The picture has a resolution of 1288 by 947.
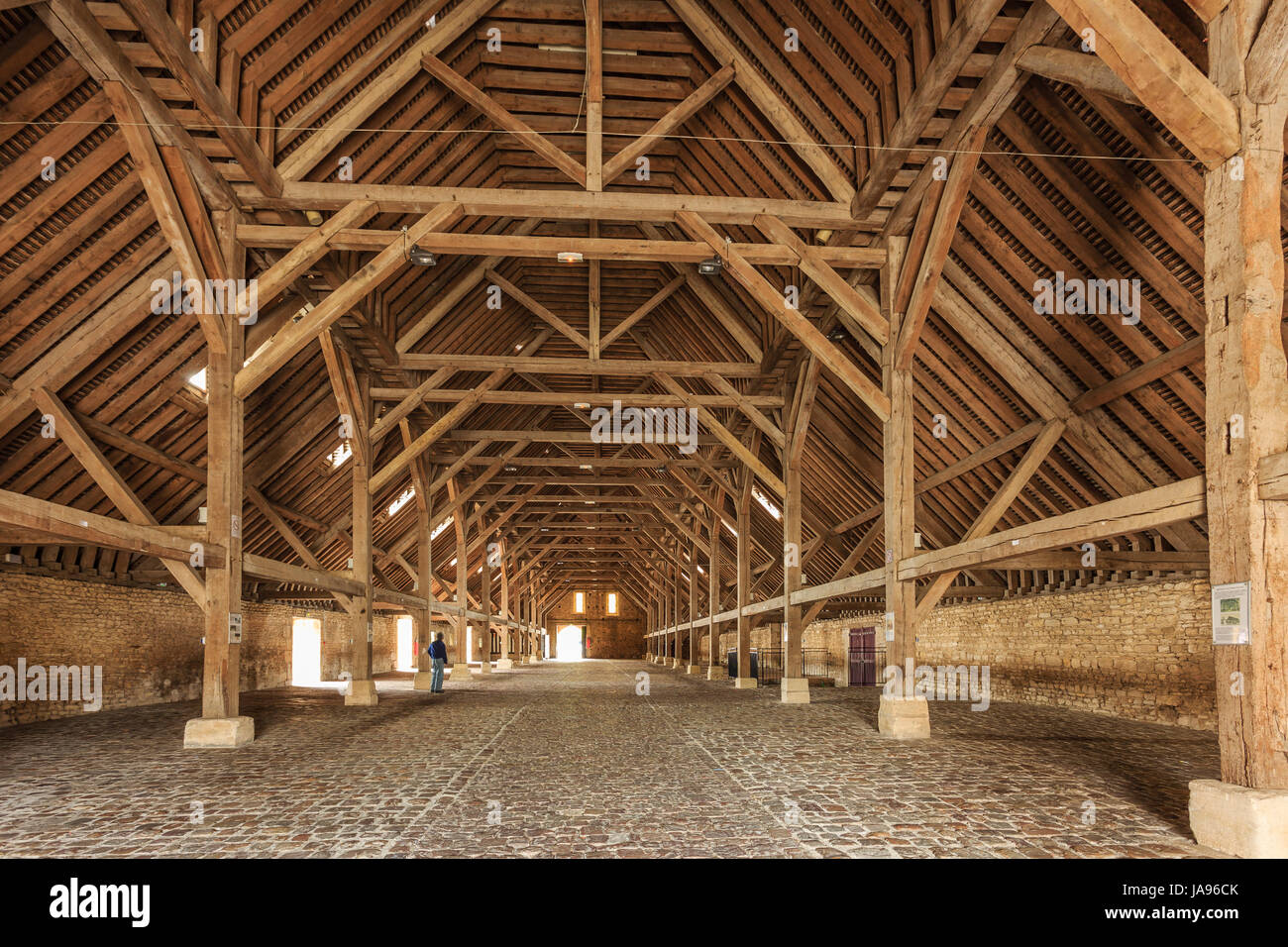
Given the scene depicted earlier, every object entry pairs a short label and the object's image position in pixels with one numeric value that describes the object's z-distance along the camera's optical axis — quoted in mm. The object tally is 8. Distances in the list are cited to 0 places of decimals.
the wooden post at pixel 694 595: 25688
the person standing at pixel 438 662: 16875
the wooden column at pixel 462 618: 22234
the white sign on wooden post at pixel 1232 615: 4586
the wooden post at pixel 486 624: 26891
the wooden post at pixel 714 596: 22188
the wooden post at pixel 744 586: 18188
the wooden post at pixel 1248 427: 4531
